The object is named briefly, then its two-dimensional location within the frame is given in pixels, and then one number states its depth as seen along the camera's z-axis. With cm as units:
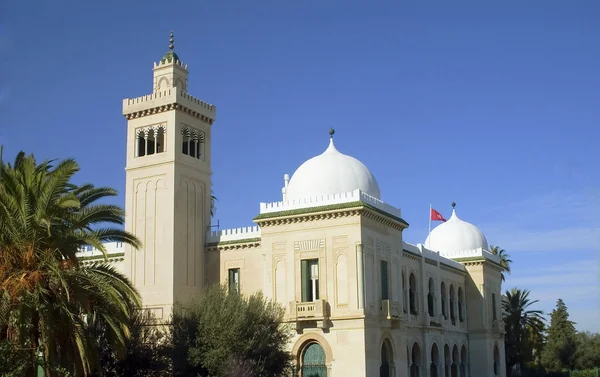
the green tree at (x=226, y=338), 2617
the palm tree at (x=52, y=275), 1830
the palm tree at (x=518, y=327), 5166
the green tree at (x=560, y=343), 5931
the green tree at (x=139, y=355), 2650
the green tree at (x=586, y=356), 5981
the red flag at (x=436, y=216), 4191
